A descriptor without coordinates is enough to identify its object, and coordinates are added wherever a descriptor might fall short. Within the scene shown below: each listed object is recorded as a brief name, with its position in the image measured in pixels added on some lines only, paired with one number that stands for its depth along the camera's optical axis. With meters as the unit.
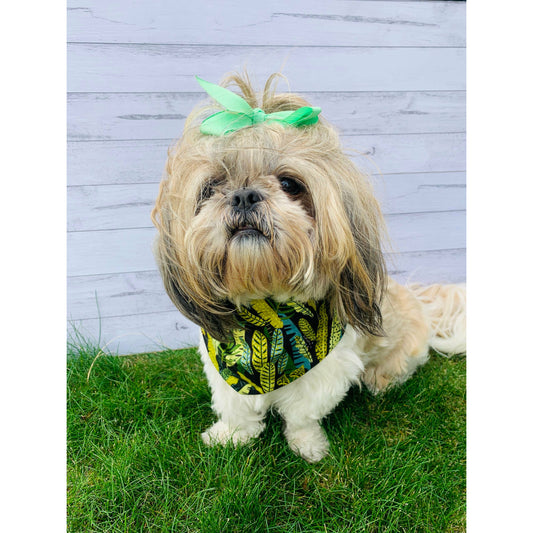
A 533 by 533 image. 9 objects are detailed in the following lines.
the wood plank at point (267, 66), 0.67
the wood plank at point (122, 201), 0.71
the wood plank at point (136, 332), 0.77
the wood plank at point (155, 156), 0.70
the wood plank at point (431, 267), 0.85
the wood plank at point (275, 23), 0.66
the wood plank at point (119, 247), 0.73
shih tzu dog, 0.44
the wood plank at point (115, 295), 0.75
